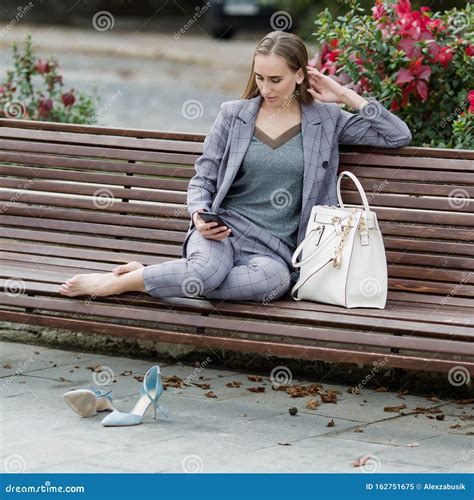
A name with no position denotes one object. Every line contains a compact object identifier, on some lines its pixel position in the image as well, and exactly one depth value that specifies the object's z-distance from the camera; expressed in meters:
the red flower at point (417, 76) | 10.17
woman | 8.95
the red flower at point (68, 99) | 13.51
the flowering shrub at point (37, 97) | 13.51
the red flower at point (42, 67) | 13.79
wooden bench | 8.22
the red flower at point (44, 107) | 13.55
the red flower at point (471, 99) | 9.77
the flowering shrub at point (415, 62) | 10.27
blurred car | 44.50
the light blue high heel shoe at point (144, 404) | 8.07
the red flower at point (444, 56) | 10.26
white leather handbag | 8.55
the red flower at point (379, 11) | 10.58
